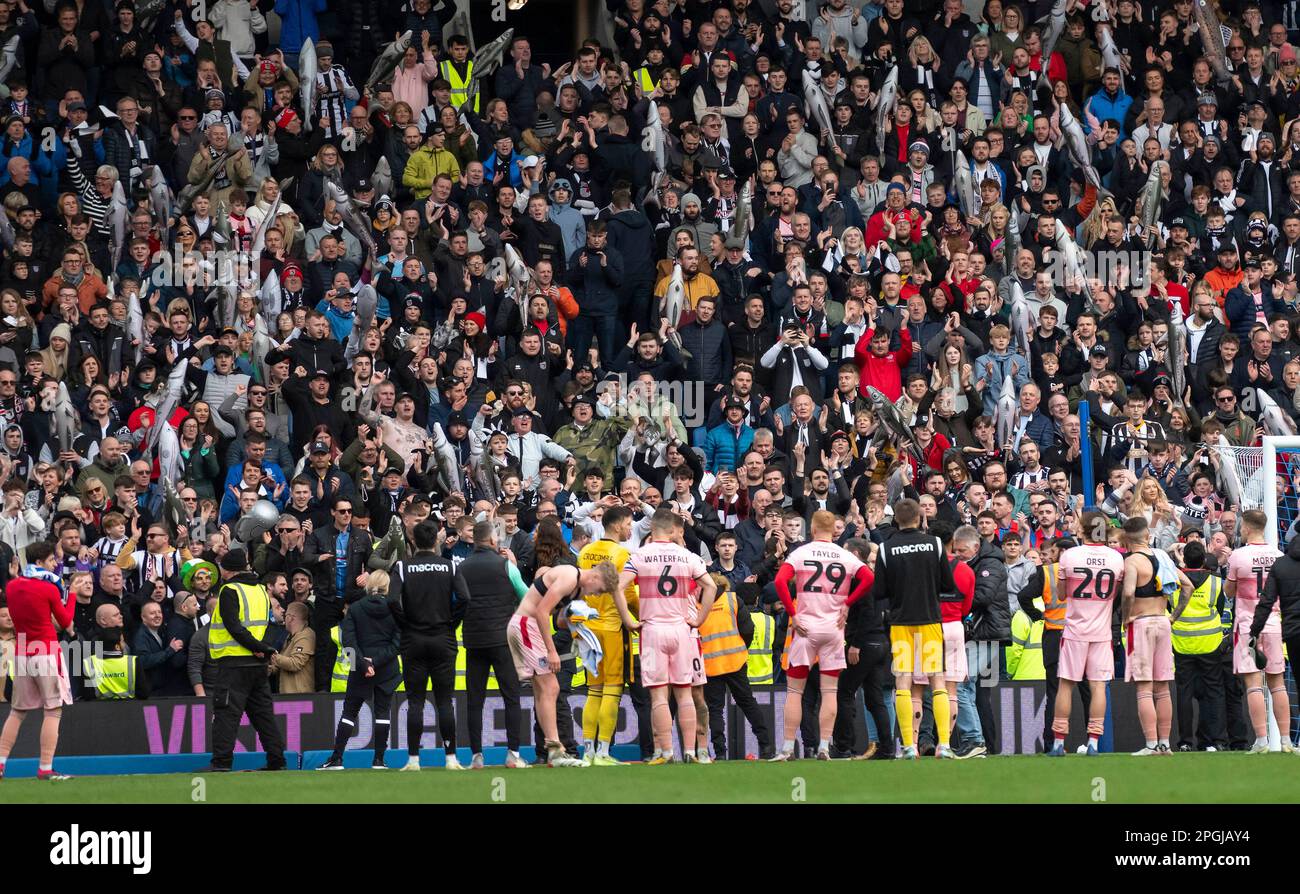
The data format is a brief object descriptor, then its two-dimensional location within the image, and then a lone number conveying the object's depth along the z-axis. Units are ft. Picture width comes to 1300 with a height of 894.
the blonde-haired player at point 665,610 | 53.47
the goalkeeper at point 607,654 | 54.08
